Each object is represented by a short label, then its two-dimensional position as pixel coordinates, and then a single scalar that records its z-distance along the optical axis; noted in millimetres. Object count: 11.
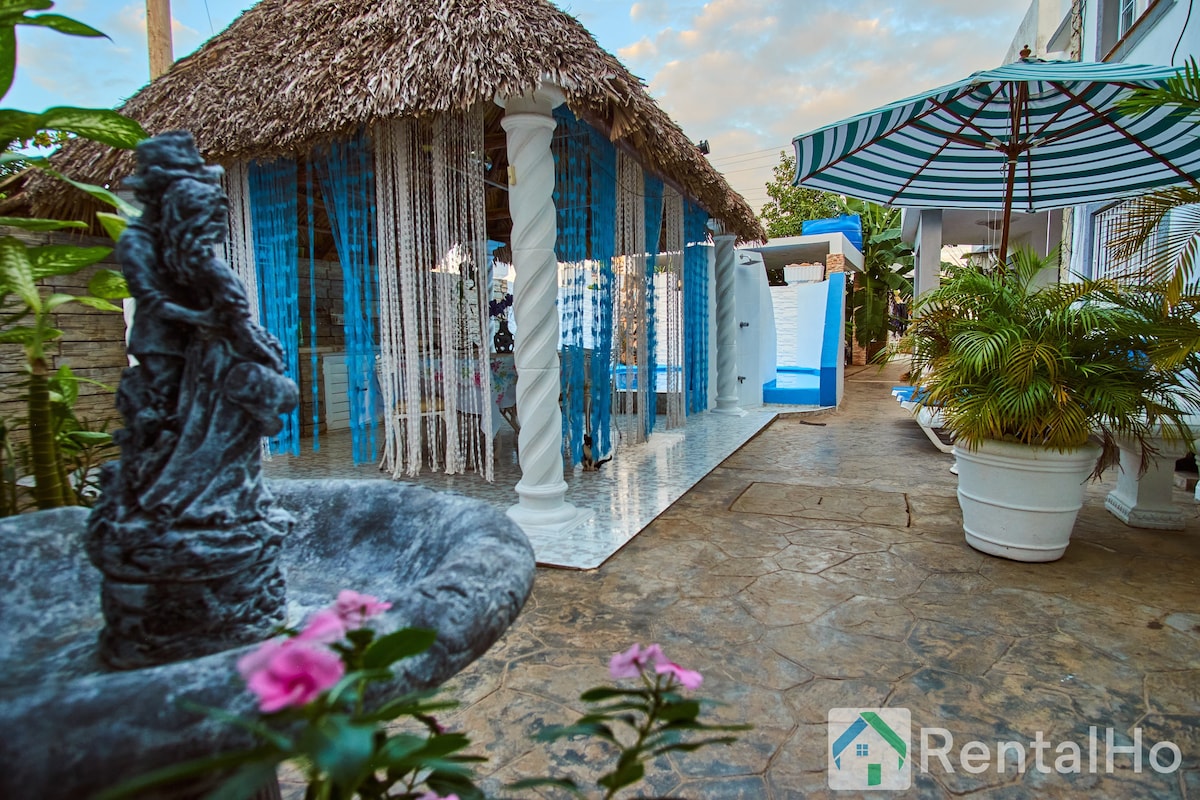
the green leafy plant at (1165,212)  2396
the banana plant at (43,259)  1109
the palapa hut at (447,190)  3078
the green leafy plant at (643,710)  672
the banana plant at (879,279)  14523
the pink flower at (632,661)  762
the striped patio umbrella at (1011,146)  3396
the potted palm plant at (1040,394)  2697
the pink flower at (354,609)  713
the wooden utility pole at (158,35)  6051
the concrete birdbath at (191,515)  875
